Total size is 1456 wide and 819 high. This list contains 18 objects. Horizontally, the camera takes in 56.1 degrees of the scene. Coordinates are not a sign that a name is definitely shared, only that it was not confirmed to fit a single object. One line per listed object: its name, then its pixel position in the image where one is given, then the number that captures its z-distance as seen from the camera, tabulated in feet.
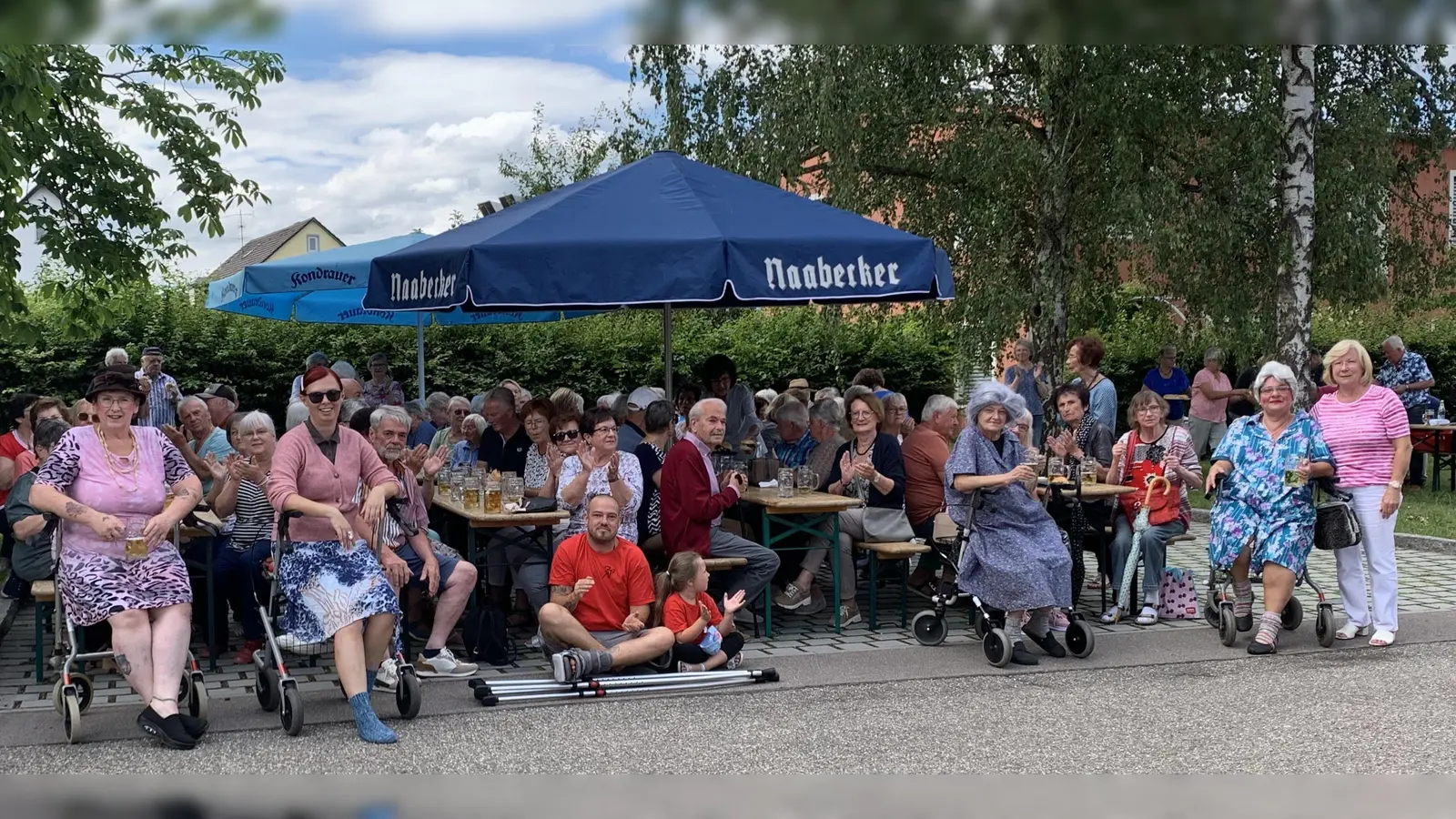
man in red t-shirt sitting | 22.18
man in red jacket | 24.66
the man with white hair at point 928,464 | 28.14
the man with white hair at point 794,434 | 31.09
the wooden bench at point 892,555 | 26.58
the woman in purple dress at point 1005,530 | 23.68
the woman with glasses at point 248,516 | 23.81
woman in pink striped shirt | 25.08
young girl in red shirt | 22.79
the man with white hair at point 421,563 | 23.18
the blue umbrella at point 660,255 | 23.56
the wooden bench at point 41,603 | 22.11
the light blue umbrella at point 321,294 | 34.50
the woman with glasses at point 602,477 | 24.50
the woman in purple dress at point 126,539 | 19.07
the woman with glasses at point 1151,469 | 27.40
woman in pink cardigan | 19.62
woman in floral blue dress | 24.66
